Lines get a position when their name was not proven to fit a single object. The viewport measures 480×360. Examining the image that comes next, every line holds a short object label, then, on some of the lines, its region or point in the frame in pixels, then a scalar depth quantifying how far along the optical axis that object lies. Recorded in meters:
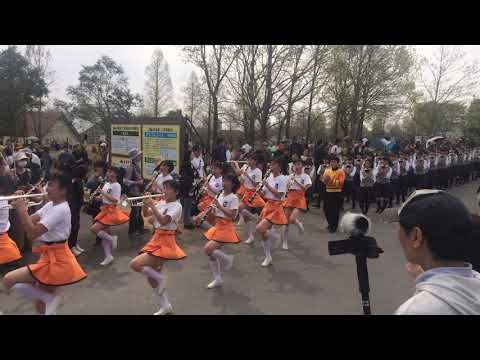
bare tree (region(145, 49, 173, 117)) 37.94
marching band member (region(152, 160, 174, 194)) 7.34
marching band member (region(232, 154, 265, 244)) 8.15
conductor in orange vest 8.83
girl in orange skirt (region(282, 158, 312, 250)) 8.01
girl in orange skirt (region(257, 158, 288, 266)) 6.72
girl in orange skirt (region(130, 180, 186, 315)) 4.48
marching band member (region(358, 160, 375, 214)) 11.25
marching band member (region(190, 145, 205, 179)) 9.54
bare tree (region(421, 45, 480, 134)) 23.75
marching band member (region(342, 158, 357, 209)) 12.24
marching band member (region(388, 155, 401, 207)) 12.19
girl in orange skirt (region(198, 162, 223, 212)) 7.65
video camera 1.80
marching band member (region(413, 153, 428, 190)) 14.24
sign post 9.46
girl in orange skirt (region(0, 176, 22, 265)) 4.43
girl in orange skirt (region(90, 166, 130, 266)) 6.50
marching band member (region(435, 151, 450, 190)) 15.63
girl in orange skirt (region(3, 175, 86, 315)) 3.69
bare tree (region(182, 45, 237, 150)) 16.65
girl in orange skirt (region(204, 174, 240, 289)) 5.46
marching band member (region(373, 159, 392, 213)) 11.59
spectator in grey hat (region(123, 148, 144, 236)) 7.92
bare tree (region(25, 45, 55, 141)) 28.81
